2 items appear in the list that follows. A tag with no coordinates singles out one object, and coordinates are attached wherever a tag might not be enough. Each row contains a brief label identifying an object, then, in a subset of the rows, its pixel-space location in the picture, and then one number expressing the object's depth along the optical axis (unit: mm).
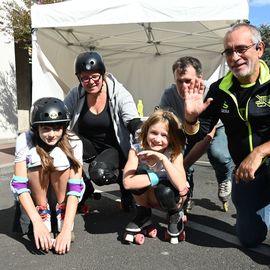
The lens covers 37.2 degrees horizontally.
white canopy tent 6133
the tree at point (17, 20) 10523
